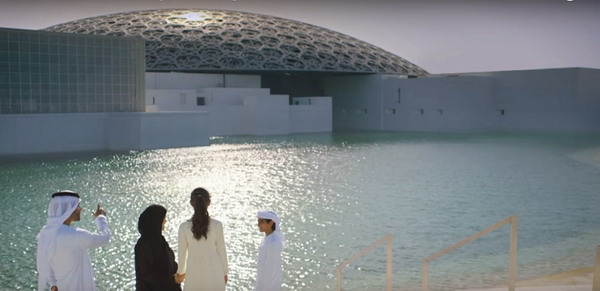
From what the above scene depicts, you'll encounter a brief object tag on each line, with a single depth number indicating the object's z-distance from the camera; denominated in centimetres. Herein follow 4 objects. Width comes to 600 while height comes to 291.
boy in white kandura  540
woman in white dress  527
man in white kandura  484
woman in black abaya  484
